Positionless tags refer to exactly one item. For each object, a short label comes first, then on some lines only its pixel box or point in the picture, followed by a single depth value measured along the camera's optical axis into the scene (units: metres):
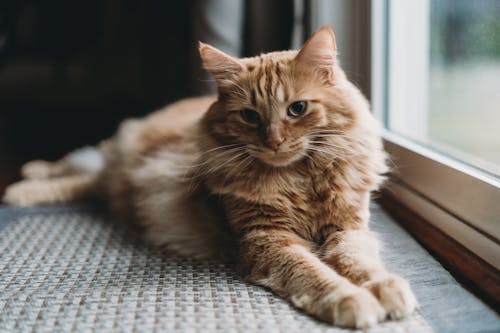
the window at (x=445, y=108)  0.60
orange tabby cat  0.57
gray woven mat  0.50
